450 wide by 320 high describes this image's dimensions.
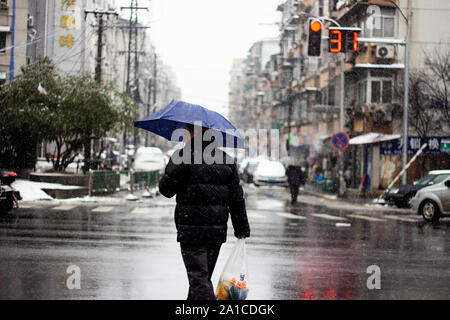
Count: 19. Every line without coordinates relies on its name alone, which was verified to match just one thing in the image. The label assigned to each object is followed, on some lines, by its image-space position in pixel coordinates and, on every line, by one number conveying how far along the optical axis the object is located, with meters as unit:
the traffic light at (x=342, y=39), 22.05
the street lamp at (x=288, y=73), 61.02
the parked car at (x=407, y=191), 26.08
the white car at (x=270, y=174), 43.22
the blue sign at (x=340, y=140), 31.84
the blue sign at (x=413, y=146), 34.00
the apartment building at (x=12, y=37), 37.06
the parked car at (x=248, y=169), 51.33
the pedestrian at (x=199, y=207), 6.35
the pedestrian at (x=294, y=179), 28.25
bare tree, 32.72
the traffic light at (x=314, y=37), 21.23
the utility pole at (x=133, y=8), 46.91
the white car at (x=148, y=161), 47.09
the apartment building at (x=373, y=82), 37.66
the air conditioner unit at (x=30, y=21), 34.50
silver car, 20.34
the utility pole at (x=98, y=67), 32.22
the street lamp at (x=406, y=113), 28.76
